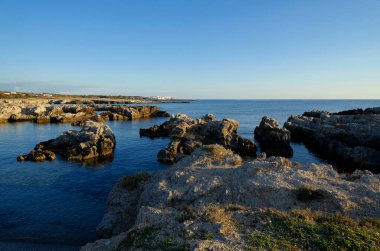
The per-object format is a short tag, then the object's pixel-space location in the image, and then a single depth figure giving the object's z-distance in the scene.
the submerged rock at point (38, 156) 48.19
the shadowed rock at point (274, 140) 57.60
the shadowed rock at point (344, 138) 47.19
